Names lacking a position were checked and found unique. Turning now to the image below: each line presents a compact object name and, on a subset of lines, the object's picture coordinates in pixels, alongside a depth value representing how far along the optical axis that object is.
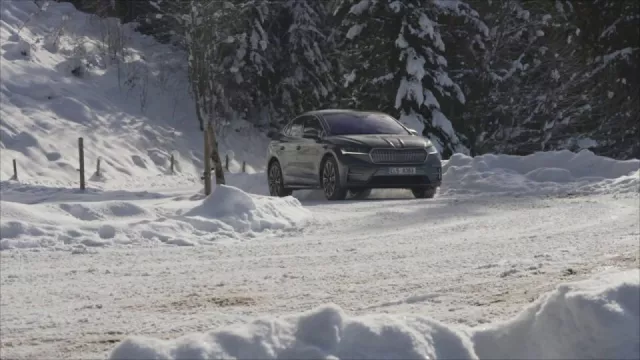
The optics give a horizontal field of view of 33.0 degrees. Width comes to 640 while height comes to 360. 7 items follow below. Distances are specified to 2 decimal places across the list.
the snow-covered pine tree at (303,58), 39.88
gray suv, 17.52
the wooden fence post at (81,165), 23.44
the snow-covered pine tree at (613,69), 30.88
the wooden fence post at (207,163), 17.91
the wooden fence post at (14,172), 25.98
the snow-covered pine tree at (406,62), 31.78
